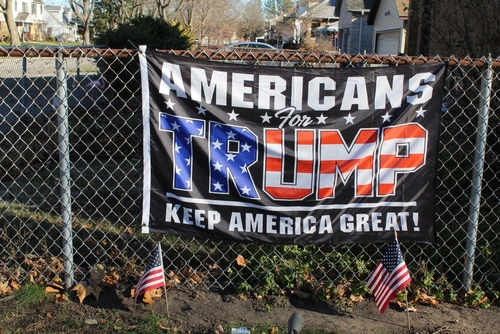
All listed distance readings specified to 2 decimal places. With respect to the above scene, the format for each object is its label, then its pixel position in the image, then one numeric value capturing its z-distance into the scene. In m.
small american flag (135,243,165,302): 3.95
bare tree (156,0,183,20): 39.86
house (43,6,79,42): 102.56
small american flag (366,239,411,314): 3.92
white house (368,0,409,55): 22.88
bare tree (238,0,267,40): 85.69
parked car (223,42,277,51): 42.34
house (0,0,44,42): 85.56
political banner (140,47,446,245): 3.89
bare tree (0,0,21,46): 35.19
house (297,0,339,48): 57.62
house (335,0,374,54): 37.09
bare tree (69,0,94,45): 41.91
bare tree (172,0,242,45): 56.24
